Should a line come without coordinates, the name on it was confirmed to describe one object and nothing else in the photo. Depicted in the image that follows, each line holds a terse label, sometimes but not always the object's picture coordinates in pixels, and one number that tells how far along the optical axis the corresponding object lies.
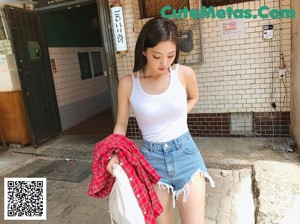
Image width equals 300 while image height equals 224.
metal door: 5.31
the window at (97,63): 8.36
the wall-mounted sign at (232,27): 4.42
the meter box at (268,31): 4.27
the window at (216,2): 4.48
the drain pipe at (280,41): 4.17
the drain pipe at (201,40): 4.53
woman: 1.63
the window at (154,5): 4.69
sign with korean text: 4.63
